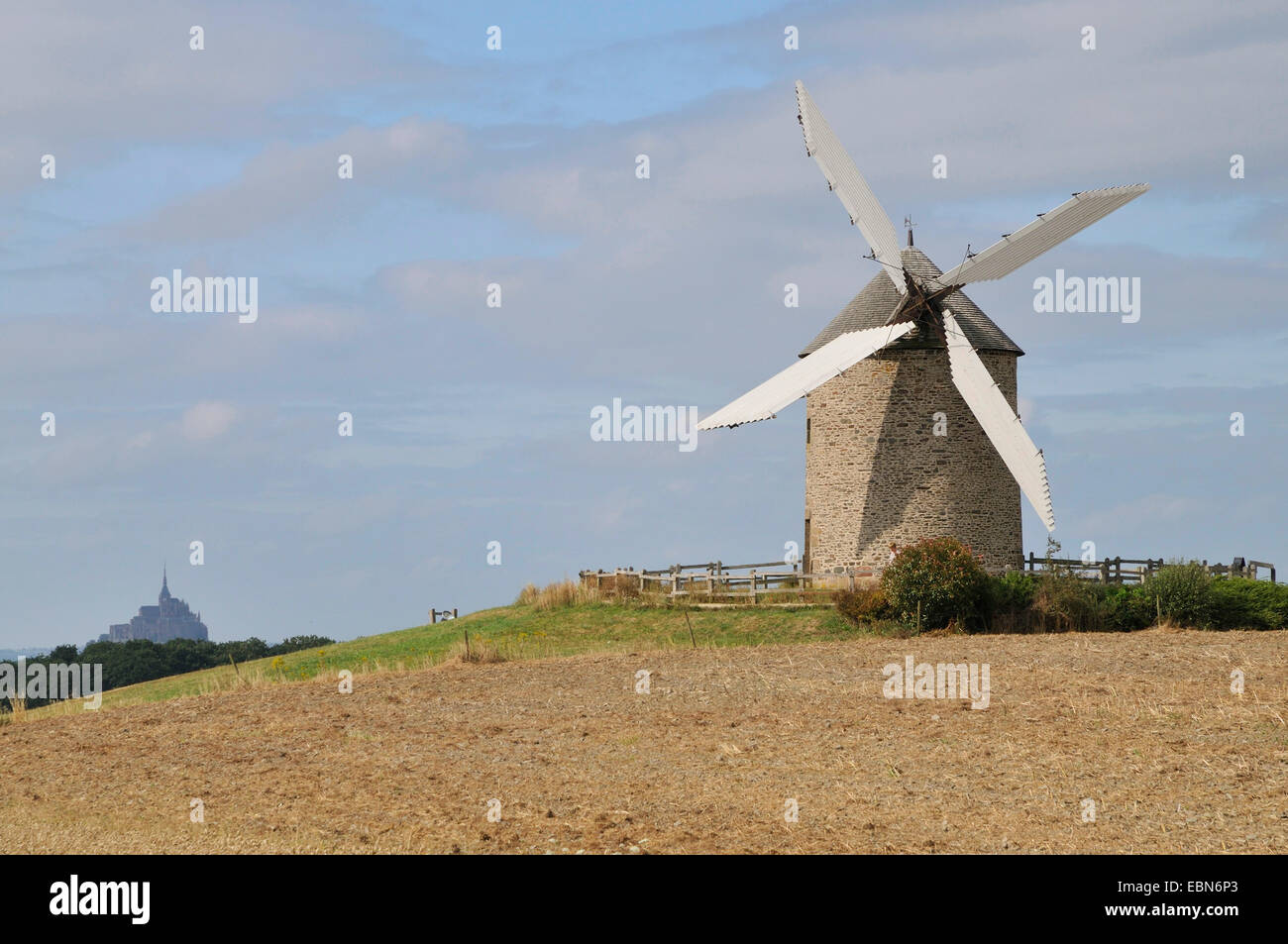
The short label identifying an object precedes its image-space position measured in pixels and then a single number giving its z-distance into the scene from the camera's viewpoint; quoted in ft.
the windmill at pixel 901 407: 119.65
